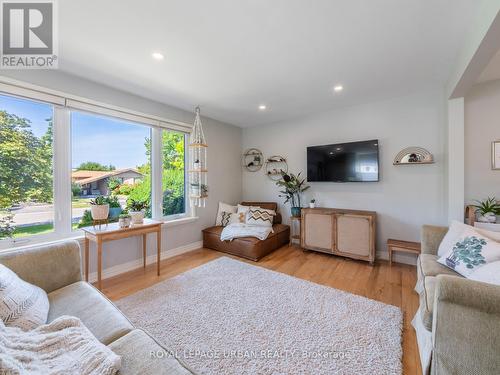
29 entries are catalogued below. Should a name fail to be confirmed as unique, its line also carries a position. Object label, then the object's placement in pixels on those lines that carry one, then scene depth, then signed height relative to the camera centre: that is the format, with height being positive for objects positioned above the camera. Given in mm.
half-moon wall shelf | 2812 +404
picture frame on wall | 2426 +349
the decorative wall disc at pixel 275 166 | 4156 +404
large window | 2061 +306
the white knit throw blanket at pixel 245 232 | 3328 -729
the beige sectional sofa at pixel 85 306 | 873 -718
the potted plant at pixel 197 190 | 3467 -50
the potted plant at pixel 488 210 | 2287 -277
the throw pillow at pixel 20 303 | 1012 -602
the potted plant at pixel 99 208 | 2289 -228
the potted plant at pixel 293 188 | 3814 -31
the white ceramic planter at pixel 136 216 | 2590 -355
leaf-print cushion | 1549 -528
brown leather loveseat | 3191 -910
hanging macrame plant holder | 3396 +278
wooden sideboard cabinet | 2966 -694
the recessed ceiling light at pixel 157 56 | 1983 +1266
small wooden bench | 2713 -800
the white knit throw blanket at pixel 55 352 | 748 -650
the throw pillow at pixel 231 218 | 3855 -582
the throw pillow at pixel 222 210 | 4027 -448
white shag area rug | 1385 -1141
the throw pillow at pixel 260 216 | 3722 -534
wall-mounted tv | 3143 +384
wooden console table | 2180 -502
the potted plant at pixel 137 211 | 2591 -296
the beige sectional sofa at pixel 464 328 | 1013 -718
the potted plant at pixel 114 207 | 2715 -258
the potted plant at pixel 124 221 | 2414 -391
